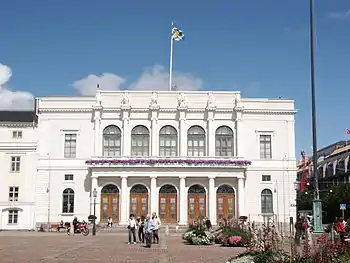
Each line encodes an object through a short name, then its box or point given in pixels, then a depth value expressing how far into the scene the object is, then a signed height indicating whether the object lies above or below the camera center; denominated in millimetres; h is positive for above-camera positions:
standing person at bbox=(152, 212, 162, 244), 31214 -1444
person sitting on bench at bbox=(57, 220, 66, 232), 55956 -2667
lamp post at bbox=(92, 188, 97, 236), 46000 -2584
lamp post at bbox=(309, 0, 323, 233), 30581 +1742
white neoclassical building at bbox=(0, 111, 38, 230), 57812 +2658
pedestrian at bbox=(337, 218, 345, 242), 22700 -1248
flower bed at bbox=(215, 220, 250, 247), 27984 -1774
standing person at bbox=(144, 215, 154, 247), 29406 -1689
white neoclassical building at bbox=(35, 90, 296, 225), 58938 +4967
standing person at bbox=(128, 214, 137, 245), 32781 -1587
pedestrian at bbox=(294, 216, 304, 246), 28181 -1411
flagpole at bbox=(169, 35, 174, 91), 65294 +18437
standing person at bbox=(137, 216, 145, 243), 33628 -1936
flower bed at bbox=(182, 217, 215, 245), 30133 -1934
